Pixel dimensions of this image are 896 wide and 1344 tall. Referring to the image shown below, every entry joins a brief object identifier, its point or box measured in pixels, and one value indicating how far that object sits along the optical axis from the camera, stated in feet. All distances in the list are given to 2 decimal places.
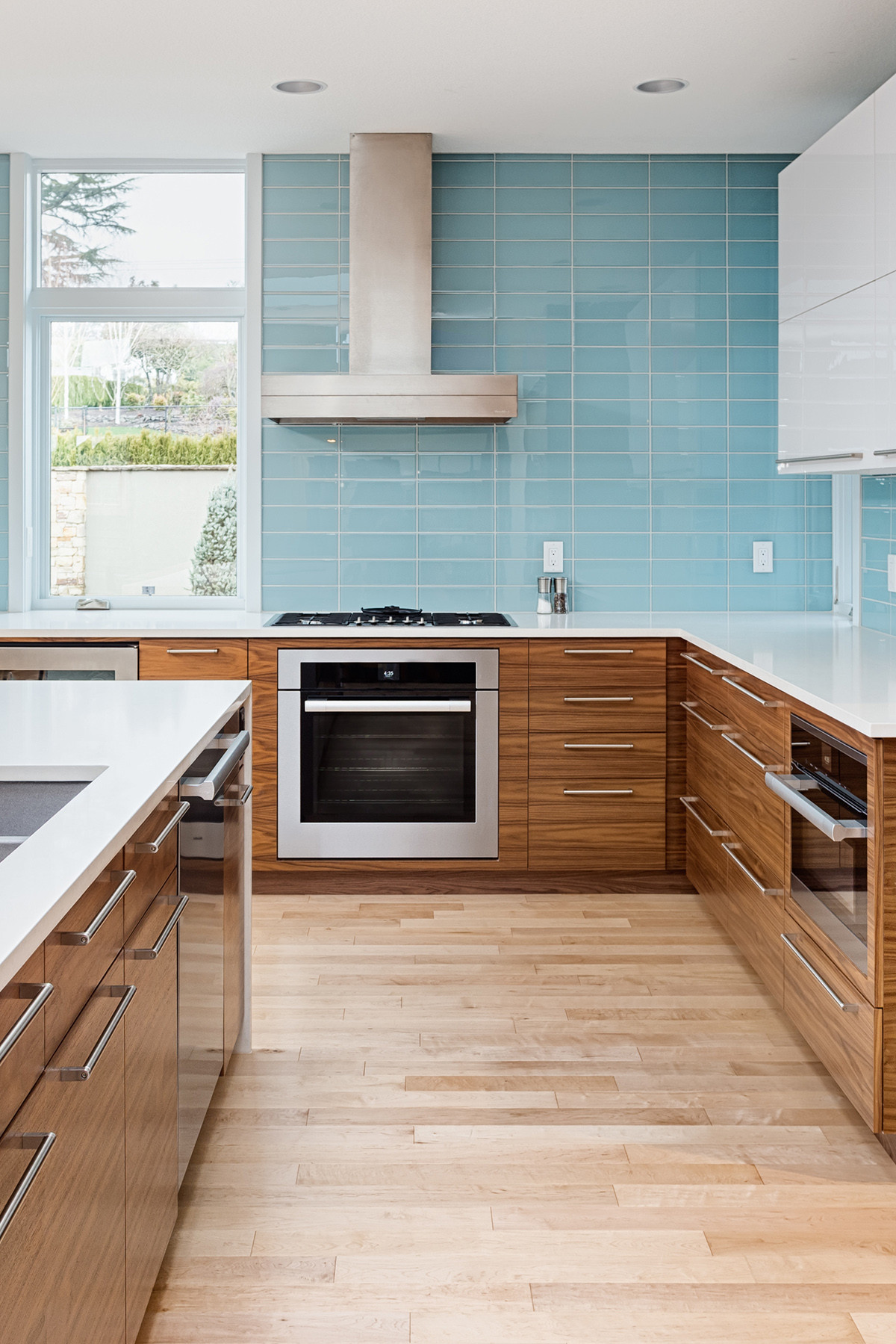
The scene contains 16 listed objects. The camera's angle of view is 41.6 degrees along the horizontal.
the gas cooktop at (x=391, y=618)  13.34
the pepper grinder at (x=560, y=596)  14.33
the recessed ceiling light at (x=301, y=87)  12.03
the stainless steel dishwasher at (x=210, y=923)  6.41
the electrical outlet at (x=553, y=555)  14.67
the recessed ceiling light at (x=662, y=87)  12.03
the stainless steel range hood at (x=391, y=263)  13.50
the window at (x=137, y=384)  14.76
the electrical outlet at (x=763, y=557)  14.73
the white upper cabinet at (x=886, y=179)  9.58
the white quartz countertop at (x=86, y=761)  3.82
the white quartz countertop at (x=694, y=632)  9.21
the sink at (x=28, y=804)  4.85
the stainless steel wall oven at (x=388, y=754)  12.75
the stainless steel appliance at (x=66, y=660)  12.71
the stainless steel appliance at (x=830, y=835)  7.13
